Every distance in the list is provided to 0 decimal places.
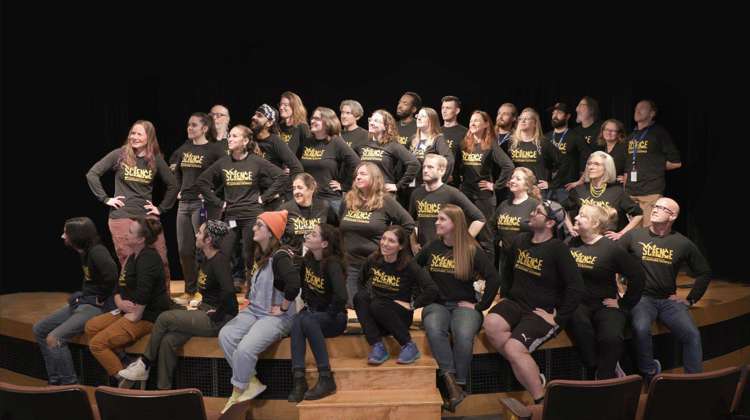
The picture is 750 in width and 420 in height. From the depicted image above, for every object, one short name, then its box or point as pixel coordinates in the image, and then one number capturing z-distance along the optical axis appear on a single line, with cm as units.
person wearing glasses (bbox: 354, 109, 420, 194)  662
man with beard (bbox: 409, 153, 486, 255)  599
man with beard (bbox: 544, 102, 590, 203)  707
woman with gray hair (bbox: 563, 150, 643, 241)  615
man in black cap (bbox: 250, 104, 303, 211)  649
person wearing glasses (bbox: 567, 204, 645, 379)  515
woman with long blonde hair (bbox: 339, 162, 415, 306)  591
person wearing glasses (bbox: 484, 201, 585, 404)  506
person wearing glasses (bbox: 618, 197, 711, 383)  537
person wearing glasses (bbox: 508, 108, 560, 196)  688
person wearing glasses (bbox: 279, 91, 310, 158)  685
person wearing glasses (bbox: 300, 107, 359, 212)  663
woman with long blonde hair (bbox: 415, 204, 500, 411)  512
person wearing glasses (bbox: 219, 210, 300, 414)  504
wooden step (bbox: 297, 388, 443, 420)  486
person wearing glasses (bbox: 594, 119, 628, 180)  683
